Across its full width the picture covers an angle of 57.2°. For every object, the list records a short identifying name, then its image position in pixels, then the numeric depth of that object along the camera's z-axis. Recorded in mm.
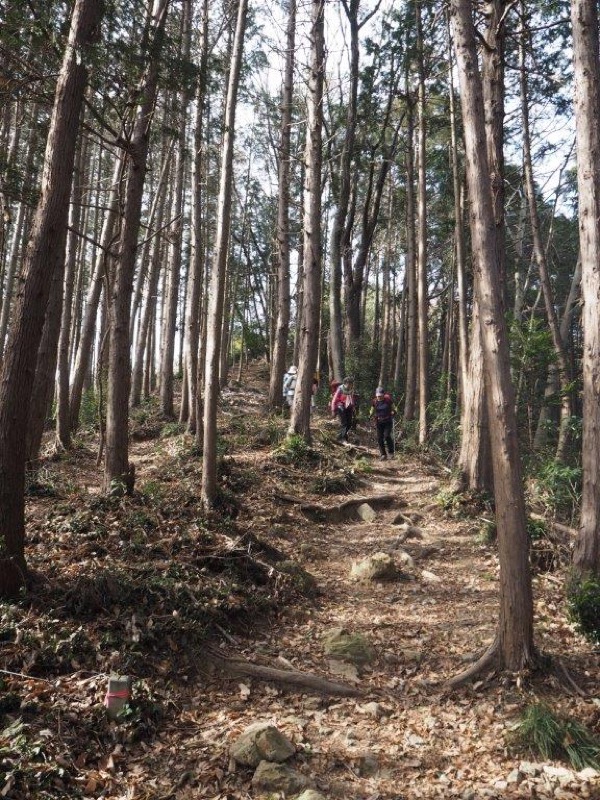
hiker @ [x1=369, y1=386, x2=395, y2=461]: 13031
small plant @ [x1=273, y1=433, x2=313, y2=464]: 10961
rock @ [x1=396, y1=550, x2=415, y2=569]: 7738
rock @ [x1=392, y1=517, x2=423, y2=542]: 8711
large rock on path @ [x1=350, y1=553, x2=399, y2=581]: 7297
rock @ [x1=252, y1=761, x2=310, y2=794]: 3613
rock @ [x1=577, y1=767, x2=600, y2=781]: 3699
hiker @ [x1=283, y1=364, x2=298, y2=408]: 14076
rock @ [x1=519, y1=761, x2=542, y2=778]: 3812
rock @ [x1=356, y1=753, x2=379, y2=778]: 3879
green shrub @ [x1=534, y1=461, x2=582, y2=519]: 7535
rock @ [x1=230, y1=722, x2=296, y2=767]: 3812
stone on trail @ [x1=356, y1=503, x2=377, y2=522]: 9728
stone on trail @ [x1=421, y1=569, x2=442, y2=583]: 7350
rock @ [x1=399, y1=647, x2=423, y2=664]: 5434
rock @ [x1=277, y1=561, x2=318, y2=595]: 6668
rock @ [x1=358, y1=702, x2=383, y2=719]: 4568
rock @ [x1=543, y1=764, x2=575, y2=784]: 3727
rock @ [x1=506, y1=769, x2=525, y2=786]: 3744
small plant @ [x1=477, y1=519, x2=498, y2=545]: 8289
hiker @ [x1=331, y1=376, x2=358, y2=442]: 13648
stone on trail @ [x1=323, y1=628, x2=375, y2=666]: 5418
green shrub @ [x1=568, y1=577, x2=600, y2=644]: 5340
